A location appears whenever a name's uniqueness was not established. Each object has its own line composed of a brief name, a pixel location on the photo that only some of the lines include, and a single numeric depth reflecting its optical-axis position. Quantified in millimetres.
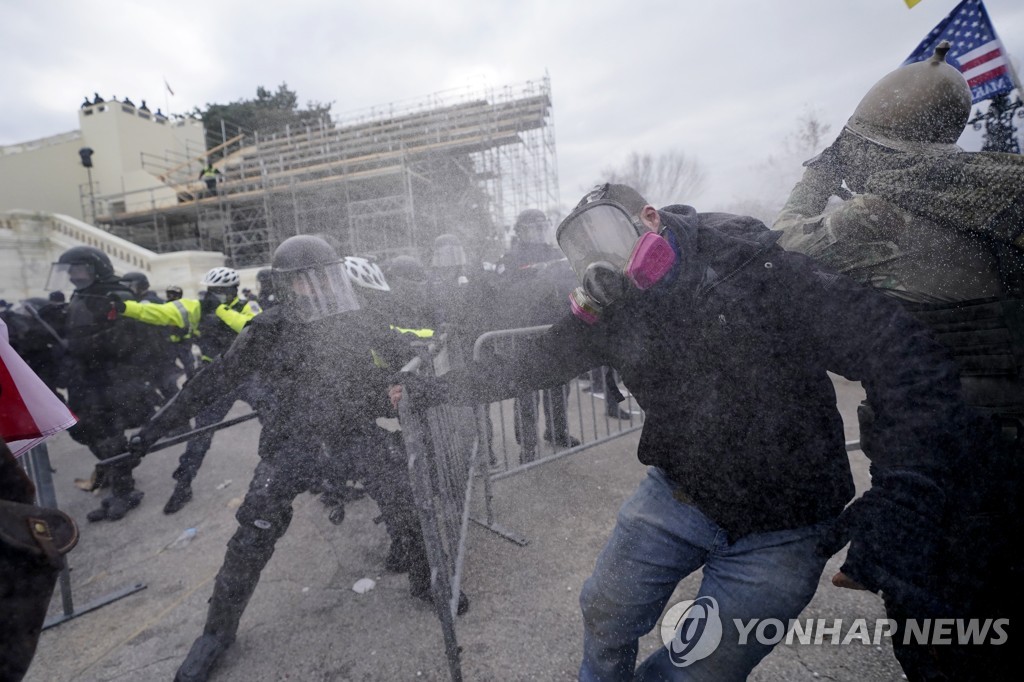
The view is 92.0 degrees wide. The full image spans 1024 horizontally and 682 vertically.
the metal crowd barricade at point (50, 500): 2855
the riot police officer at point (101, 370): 4129
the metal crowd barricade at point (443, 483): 2053
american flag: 1992
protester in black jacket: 1147
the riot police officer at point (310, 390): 2512
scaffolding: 11469
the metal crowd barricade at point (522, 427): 2943
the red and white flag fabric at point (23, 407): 1366
